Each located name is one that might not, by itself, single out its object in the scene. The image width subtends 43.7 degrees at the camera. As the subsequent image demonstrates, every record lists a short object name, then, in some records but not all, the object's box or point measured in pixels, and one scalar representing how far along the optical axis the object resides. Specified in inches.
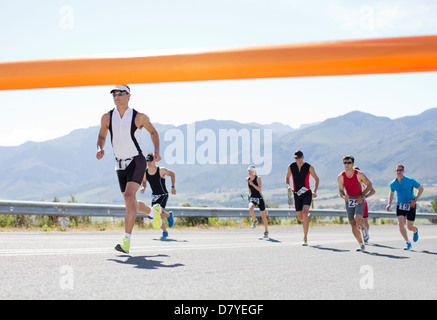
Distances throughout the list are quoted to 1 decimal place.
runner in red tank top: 383.9
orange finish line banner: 98.4
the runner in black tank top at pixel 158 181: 486.0
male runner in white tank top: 232.7
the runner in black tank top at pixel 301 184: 463.8
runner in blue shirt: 469.4
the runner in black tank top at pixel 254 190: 604.7
